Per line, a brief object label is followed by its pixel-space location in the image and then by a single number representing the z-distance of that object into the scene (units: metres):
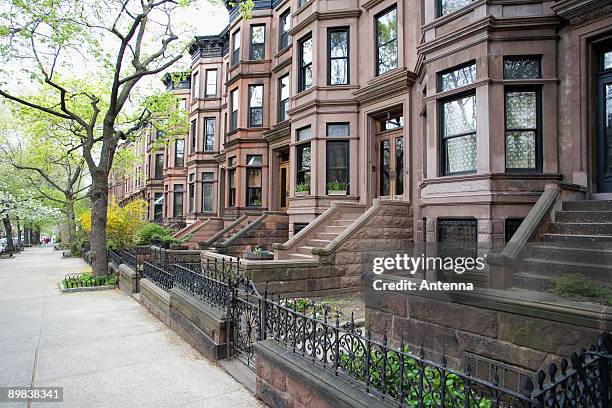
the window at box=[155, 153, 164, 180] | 36.41
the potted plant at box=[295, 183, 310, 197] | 14.92
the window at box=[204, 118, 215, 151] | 26.41
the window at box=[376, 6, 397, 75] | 13.15
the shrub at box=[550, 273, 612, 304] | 4.34
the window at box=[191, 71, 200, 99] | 27.02
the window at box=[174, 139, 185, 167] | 31.45
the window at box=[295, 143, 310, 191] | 15.52
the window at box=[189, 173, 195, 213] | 26.92
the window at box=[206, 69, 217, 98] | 26.59
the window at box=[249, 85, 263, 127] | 20.09
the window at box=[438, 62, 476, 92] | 9.16
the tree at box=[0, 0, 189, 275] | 13.59
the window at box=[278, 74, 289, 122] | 18.58
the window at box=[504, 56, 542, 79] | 8.65
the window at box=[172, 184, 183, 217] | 30.77
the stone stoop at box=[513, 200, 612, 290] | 5.54
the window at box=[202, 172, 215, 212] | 25.98
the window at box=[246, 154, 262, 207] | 19.98
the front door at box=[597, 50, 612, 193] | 7.70
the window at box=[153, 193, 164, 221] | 35.25
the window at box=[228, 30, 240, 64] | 21.20
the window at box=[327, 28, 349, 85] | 14.55
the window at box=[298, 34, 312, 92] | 15.49
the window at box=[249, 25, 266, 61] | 20.06
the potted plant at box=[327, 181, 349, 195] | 14.00
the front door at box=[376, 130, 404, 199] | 13.16
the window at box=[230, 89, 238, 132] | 21.34
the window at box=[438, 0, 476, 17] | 9.39
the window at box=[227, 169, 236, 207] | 21.17
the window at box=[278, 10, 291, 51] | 18.67
